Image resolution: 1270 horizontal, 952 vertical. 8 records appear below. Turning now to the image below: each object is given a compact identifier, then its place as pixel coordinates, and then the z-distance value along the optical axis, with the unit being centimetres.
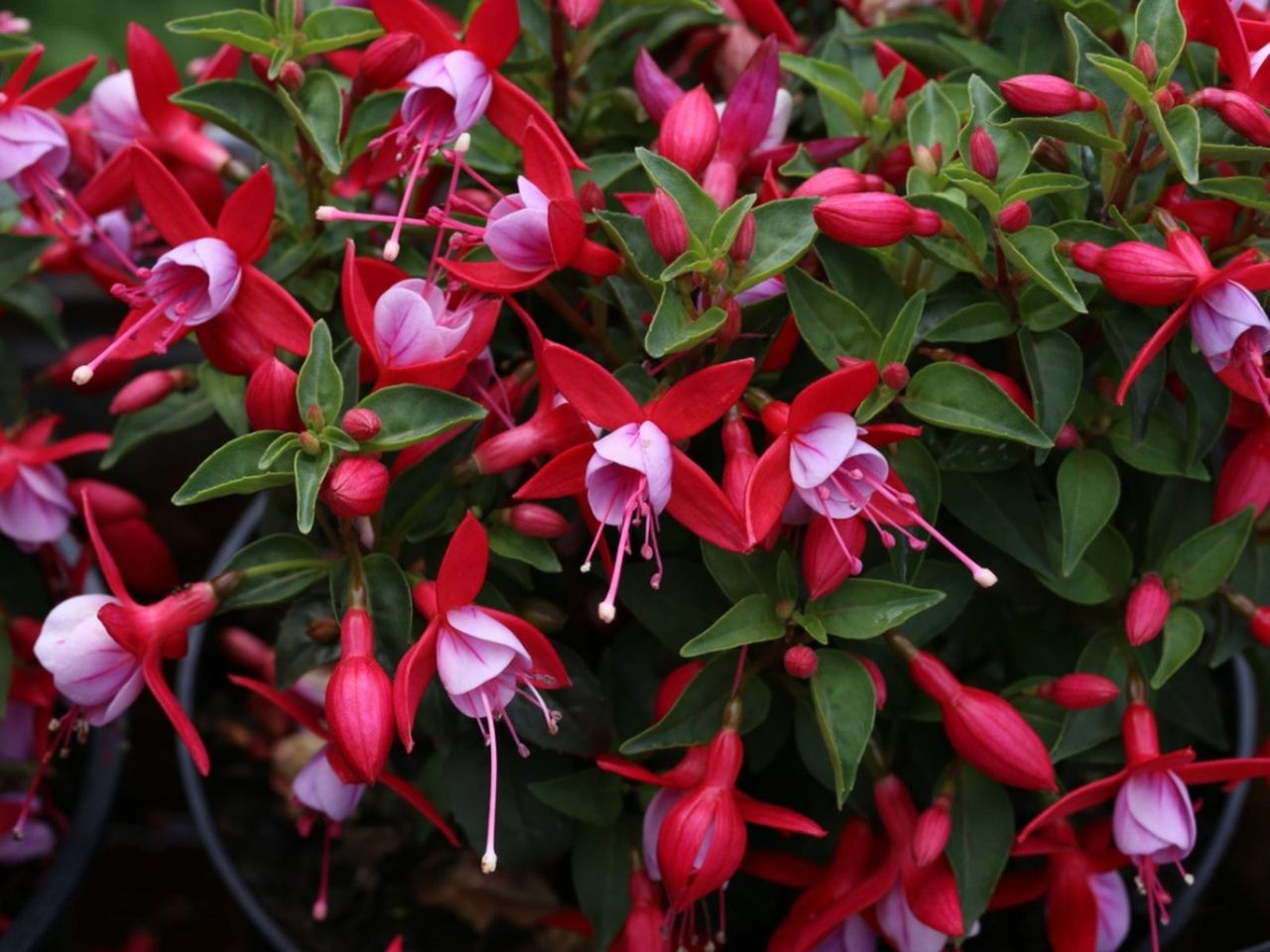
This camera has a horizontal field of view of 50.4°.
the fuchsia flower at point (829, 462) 59
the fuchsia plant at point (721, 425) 63
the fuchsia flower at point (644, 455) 58
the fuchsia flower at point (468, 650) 60
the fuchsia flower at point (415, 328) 63
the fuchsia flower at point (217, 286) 65
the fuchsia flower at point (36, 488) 85
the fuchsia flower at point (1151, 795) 67
